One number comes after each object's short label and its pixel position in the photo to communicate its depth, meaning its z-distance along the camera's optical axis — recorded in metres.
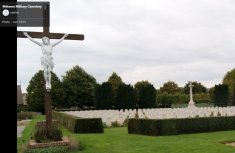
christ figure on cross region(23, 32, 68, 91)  11.36
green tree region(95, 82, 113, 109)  42.99
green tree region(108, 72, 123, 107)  70.22
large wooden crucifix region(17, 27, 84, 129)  11.50
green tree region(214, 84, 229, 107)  48.03
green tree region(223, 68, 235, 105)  70.14
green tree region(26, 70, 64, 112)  59.56
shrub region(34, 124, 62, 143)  11.50
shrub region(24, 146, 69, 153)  10.54
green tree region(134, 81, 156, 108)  45.91
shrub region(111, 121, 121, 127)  24.19
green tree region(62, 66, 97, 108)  59.41
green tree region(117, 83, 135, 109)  44.41
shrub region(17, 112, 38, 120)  43.16
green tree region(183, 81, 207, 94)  97.70
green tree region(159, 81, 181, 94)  94.05
